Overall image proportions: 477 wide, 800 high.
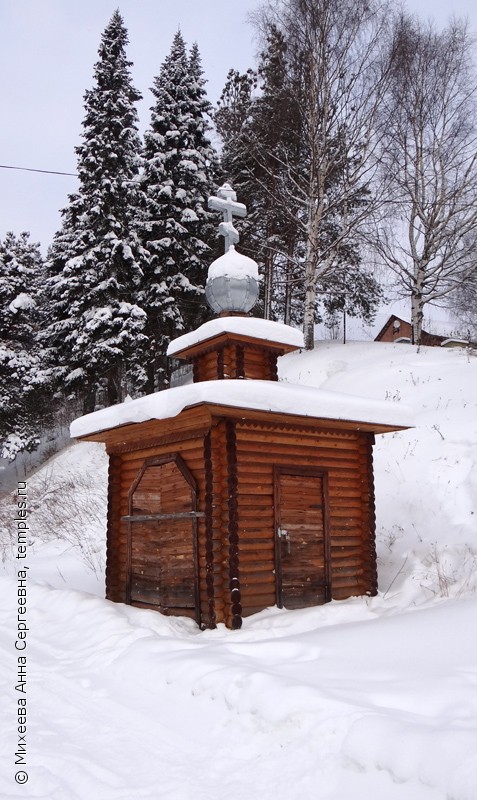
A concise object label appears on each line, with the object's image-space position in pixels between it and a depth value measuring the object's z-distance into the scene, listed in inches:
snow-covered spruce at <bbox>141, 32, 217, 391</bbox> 876.6
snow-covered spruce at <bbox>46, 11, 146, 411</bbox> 852.0
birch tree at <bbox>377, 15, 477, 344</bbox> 857.5
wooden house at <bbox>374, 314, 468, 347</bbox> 1476.4
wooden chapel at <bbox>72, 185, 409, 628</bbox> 324.2
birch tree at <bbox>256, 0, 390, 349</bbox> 816.3
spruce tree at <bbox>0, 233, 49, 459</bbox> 968.3
